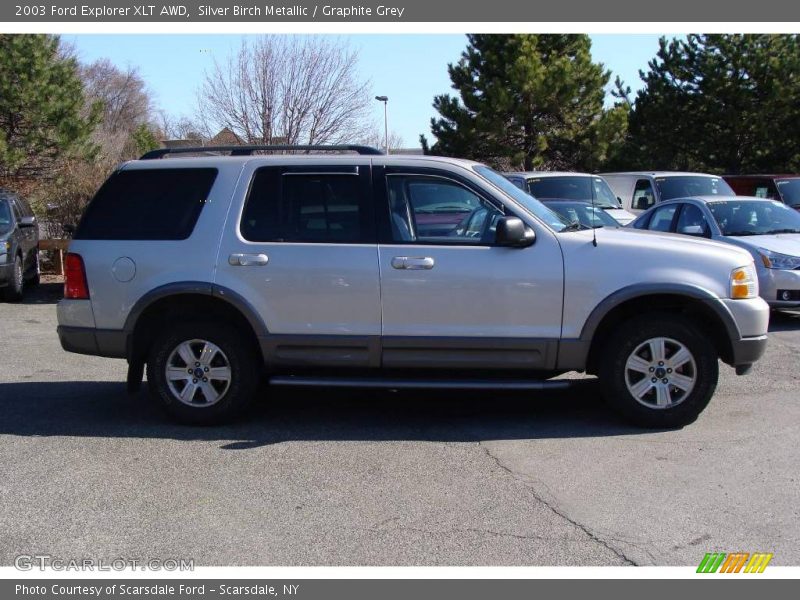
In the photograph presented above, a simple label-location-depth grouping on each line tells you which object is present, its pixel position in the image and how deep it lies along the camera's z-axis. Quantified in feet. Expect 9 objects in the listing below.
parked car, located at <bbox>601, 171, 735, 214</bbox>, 55.93
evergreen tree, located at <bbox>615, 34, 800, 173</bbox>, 87.51
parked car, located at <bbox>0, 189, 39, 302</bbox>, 44.09
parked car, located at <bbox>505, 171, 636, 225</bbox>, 52.75
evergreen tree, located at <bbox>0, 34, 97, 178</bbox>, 62.80
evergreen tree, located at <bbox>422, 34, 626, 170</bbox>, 87.15
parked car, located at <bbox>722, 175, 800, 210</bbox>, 58.90
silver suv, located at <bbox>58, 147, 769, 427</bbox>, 20.42
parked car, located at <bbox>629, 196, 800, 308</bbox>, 34.22
